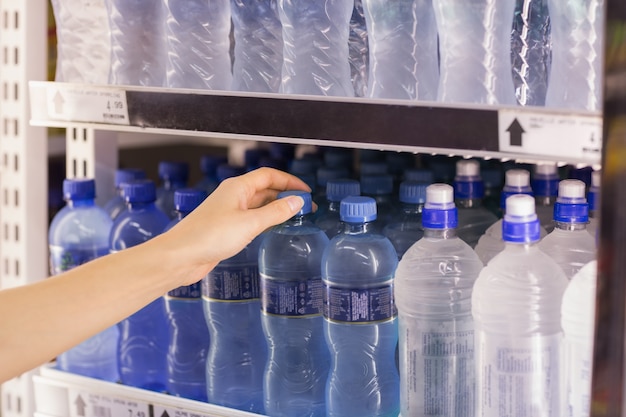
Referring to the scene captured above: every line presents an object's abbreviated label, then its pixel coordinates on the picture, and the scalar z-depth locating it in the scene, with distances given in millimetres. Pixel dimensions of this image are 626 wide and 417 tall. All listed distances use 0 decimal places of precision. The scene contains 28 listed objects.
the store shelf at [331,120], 1117
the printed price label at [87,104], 1506
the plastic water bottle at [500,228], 1497
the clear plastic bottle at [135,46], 1638
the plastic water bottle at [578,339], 1251
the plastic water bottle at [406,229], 1660
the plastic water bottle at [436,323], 1418
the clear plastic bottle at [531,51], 1405
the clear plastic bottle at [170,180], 2086
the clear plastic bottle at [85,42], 1656
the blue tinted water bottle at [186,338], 1738
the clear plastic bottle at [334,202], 1644
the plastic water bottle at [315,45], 1482
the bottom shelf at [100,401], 1580
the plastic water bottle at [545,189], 1606
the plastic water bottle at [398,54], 1420
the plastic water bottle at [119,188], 1972
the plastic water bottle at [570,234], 1332
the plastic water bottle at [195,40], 1579
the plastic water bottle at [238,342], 1657
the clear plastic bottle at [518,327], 1280
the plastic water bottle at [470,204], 1601
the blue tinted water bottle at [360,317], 1430
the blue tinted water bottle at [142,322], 1853
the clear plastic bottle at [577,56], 1254
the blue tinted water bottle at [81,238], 1843
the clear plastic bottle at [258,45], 1576
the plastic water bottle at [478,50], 1316
